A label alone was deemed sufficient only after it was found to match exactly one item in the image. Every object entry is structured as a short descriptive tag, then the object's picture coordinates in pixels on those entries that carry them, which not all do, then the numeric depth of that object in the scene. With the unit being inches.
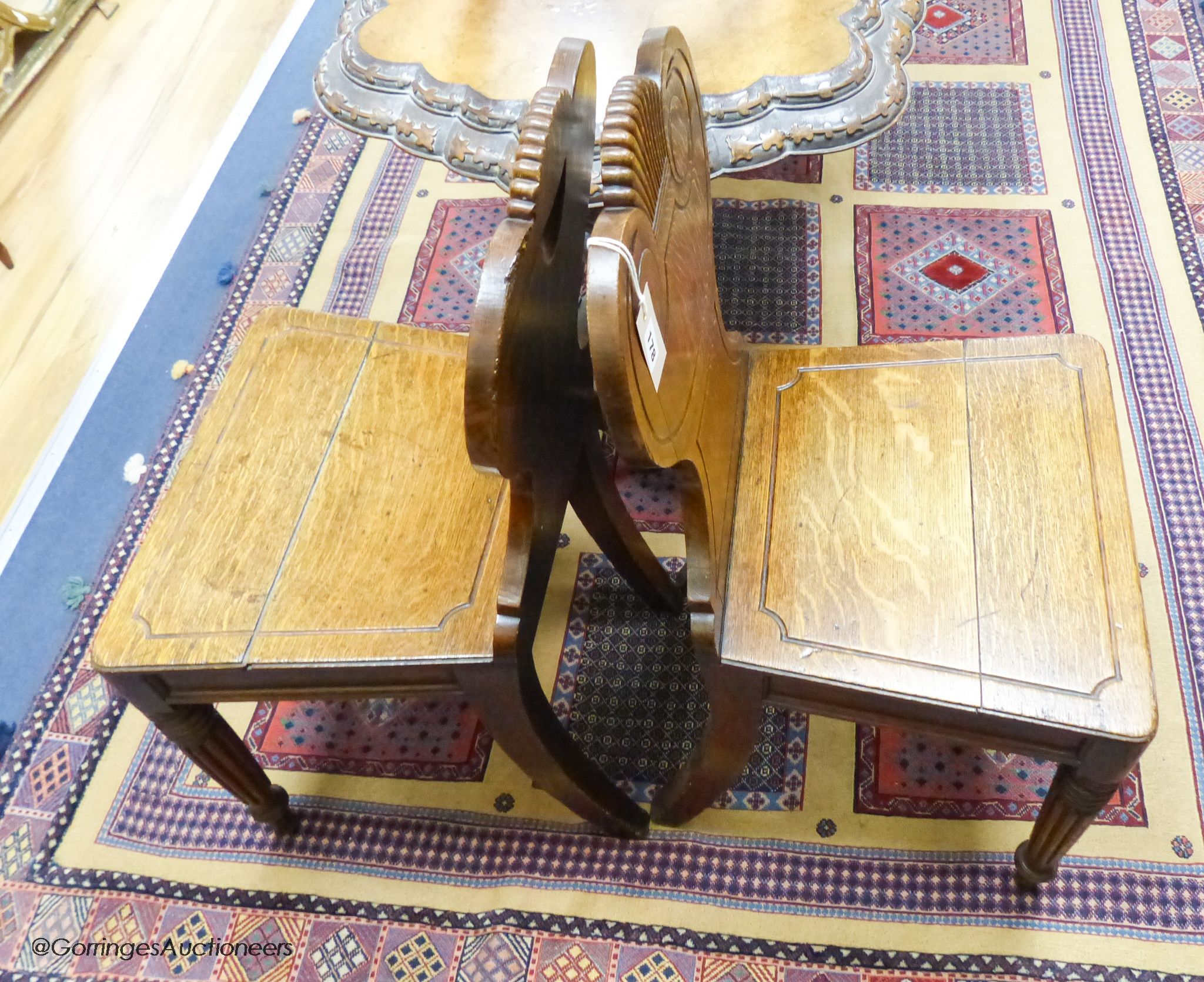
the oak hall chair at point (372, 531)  41.0
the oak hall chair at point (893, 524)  39.7
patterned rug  54.7
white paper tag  32.5
